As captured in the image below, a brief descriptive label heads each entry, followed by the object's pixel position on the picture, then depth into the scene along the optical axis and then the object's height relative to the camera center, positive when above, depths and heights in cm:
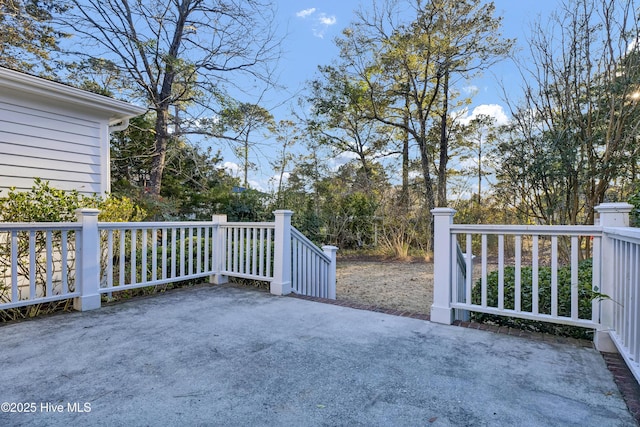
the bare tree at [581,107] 475 +168
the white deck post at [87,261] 345 -50
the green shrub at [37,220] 340 -9
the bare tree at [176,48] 794 +419
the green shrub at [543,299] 280 -77
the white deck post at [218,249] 480 -52
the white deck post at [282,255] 419 -52
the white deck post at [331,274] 538 -97
